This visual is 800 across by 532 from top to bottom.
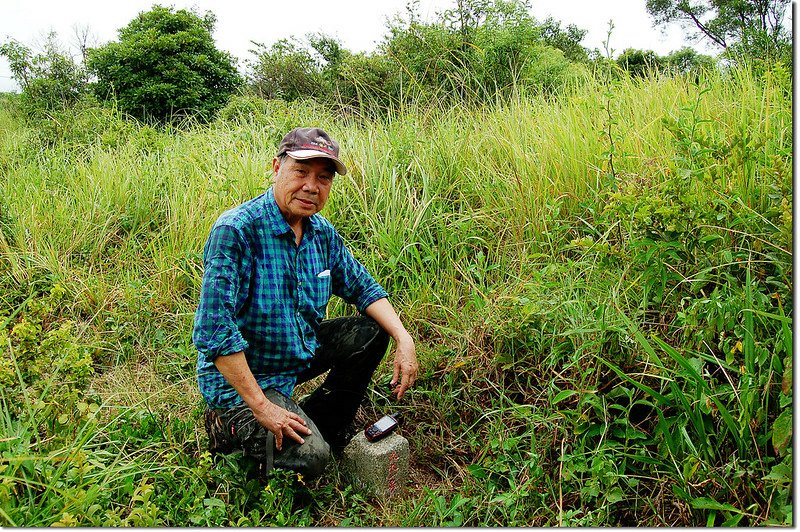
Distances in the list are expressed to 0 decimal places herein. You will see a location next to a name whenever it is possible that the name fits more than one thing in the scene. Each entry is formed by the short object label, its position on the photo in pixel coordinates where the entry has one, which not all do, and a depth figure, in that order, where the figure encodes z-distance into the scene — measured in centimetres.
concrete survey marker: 256
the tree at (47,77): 830
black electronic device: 264
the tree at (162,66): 761
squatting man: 224
